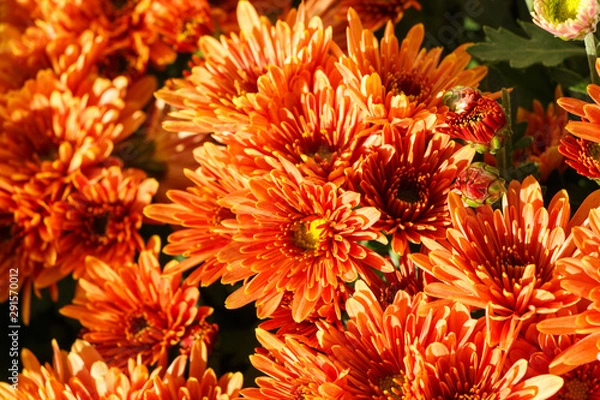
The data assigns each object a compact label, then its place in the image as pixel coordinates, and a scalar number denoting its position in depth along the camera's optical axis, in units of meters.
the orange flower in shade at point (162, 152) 0.69
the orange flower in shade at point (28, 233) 0.66
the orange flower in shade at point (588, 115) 0.55
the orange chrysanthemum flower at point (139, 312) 0.64
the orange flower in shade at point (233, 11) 0.71
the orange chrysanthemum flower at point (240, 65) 0.61
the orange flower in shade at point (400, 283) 0.58
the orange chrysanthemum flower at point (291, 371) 0.56
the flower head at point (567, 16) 0.56
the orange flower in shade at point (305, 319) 0.57
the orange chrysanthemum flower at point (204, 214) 0.60
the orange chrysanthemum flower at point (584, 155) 0.55
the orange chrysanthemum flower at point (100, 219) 0.66
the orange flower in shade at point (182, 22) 0.71
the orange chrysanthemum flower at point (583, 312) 0.53
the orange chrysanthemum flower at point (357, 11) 0.69
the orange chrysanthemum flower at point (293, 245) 0.57
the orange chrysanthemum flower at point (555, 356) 0.54
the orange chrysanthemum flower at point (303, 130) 0.59
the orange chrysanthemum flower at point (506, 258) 0.54
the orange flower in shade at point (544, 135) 0.62
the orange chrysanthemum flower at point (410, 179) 0.57
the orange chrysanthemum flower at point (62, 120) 0.68
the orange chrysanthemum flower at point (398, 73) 0.58
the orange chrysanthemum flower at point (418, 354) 0.54
